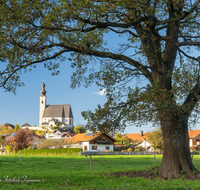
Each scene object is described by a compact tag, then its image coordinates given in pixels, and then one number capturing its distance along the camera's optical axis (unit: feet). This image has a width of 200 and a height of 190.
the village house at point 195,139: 231.09
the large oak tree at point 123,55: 30.48
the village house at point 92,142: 185.98
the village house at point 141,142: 236.26
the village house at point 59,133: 252.67
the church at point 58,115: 495.41
